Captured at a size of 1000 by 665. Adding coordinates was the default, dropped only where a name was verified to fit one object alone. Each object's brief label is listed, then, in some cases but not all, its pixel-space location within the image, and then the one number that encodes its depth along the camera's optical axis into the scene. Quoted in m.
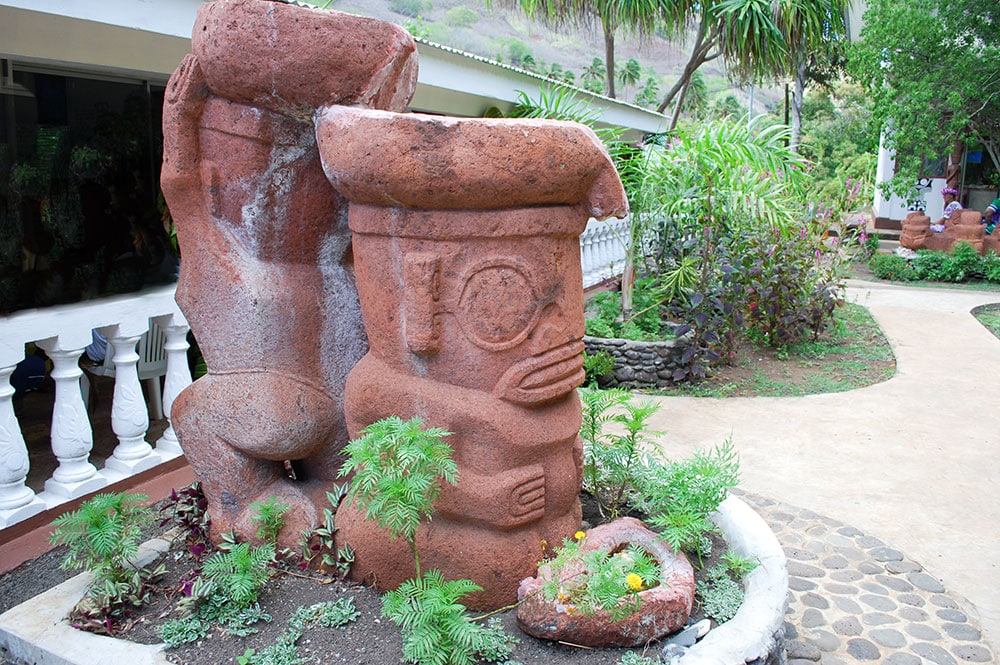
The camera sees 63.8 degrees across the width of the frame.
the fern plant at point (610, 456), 2.91
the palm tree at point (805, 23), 12.83
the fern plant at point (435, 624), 1.98
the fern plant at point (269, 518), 2.49
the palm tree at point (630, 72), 30.80
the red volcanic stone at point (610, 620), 2.15
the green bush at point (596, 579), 2.10
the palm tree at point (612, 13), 13.06
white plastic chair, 4.59
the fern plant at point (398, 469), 1.97
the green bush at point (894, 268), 12.45
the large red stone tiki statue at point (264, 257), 2.30
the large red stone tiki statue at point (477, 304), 2.07
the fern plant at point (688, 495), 2.40
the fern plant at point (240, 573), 2.29
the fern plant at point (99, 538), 2.40
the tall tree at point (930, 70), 11.02
